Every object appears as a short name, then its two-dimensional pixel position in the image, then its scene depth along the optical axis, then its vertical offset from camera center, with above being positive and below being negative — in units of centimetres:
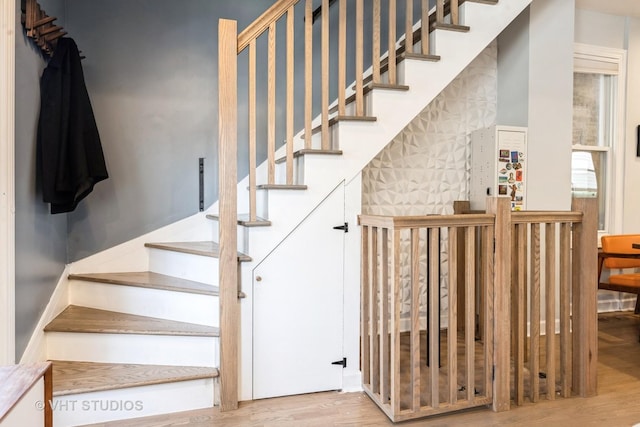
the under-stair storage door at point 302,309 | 227 -57
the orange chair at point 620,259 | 334 -44
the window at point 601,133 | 394 +75
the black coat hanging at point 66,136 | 222 +41
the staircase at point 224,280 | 212 -46
